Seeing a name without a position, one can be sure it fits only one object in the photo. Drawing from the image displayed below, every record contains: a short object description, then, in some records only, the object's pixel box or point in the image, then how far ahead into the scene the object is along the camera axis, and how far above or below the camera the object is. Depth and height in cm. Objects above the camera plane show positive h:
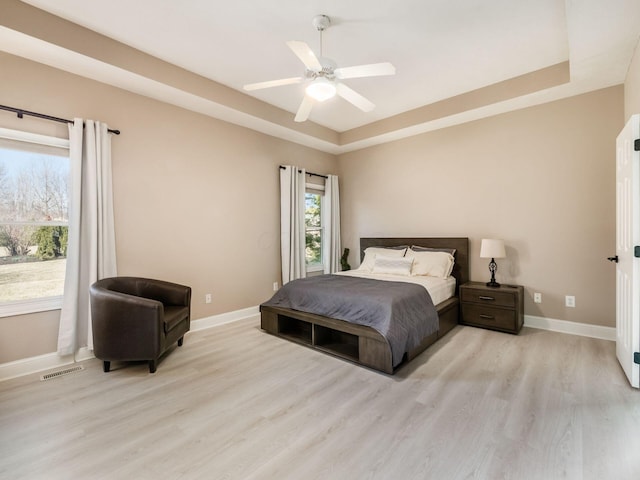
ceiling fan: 219 +128
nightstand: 338 -83
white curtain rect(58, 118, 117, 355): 271 +10
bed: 254 -94
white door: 214 -8
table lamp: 358 -16
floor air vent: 250 -114
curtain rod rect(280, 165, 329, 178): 508 +110
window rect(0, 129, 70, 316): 255 +18
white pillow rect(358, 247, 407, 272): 445 -25
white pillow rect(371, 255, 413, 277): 406 -39
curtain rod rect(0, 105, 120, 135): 246 +109
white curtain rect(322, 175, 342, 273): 532 +20
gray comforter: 258 -66
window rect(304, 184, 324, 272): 524 +18
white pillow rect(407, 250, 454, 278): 393 -37
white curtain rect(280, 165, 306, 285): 460 +25
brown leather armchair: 247 -73
